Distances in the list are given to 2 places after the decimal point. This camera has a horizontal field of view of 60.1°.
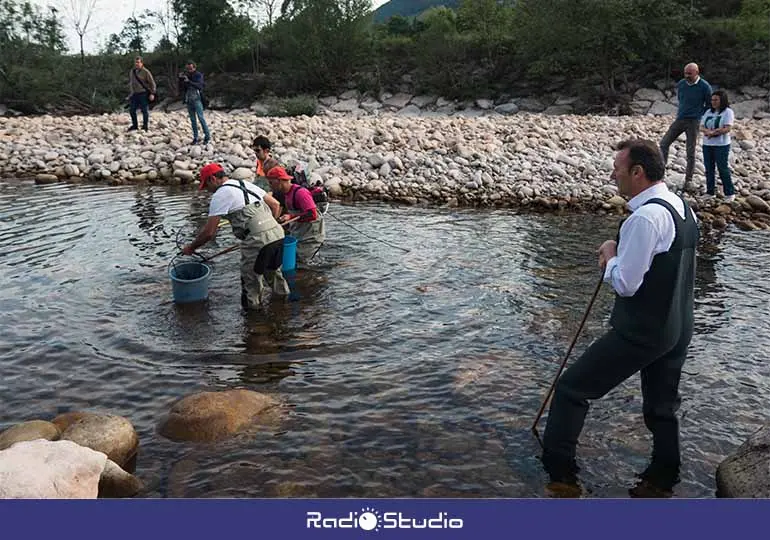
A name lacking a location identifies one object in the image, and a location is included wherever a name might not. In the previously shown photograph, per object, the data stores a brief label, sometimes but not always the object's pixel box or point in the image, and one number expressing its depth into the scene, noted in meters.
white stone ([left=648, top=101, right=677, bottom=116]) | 26.51
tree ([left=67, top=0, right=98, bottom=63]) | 36.62
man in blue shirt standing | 12.60
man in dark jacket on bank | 18.06
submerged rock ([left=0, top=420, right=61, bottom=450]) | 5.09
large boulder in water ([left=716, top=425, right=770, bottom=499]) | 4.31
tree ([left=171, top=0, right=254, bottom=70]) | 39.19
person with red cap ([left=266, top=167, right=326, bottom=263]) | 9.39
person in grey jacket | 19.44
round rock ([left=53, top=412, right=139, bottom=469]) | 5.01
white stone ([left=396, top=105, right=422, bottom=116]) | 30.84
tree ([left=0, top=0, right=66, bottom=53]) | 35.00
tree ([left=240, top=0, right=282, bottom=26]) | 40.96
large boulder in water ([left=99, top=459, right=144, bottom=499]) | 4.62
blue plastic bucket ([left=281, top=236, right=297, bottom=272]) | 9.34
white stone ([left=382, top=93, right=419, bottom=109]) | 32.31
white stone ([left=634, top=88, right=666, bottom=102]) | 28.09
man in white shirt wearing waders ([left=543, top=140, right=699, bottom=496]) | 3.82
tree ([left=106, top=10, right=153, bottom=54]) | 41.05
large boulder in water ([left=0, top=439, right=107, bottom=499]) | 4.12
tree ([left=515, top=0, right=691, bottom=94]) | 27.12
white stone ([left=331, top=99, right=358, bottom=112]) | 32.41
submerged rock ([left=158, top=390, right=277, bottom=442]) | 5.45
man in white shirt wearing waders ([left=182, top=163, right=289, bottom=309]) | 7.68
